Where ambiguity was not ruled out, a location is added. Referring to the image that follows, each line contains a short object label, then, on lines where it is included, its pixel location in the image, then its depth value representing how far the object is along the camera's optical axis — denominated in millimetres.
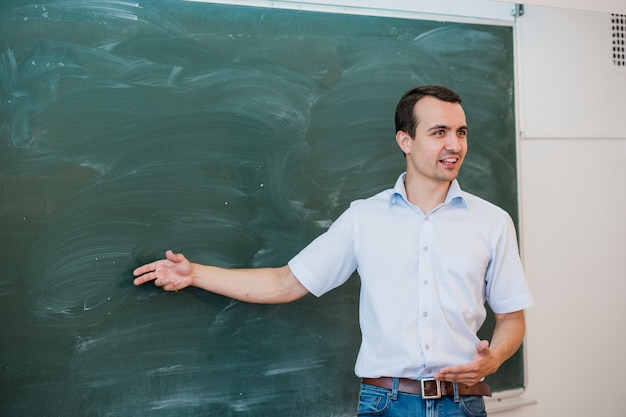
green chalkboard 2316
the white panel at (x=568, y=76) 3303
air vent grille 3521
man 2303
